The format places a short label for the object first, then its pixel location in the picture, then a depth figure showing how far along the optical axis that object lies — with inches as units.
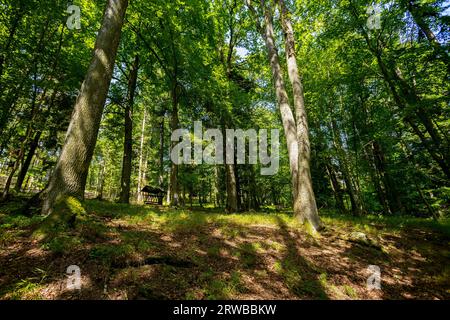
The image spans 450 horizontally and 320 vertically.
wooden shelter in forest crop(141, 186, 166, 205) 853.0
